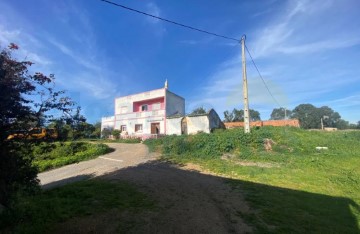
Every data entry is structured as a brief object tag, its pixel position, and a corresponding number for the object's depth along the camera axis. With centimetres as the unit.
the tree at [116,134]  3187
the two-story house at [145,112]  3072
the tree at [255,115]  8394
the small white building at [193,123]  2689
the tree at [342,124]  9006
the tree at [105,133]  3400
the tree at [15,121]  468
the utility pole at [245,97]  1793
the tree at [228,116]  5908
